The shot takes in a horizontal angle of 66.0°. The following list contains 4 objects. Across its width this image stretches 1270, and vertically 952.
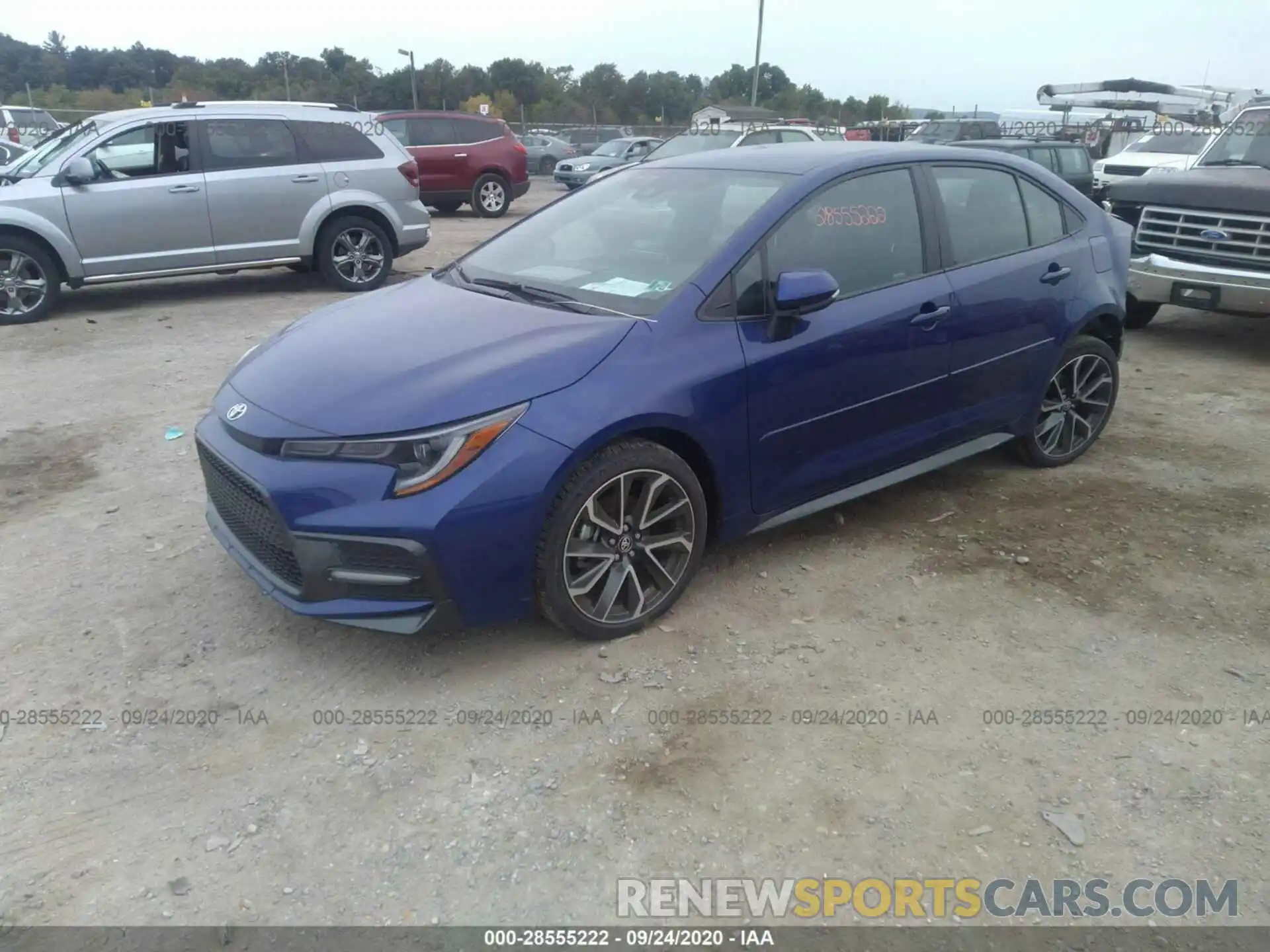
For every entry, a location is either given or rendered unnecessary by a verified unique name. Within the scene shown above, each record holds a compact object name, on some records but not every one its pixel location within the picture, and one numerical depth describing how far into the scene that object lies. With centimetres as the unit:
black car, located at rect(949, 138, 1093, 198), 1484
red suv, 1681
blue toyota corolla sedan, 312
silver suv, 857
